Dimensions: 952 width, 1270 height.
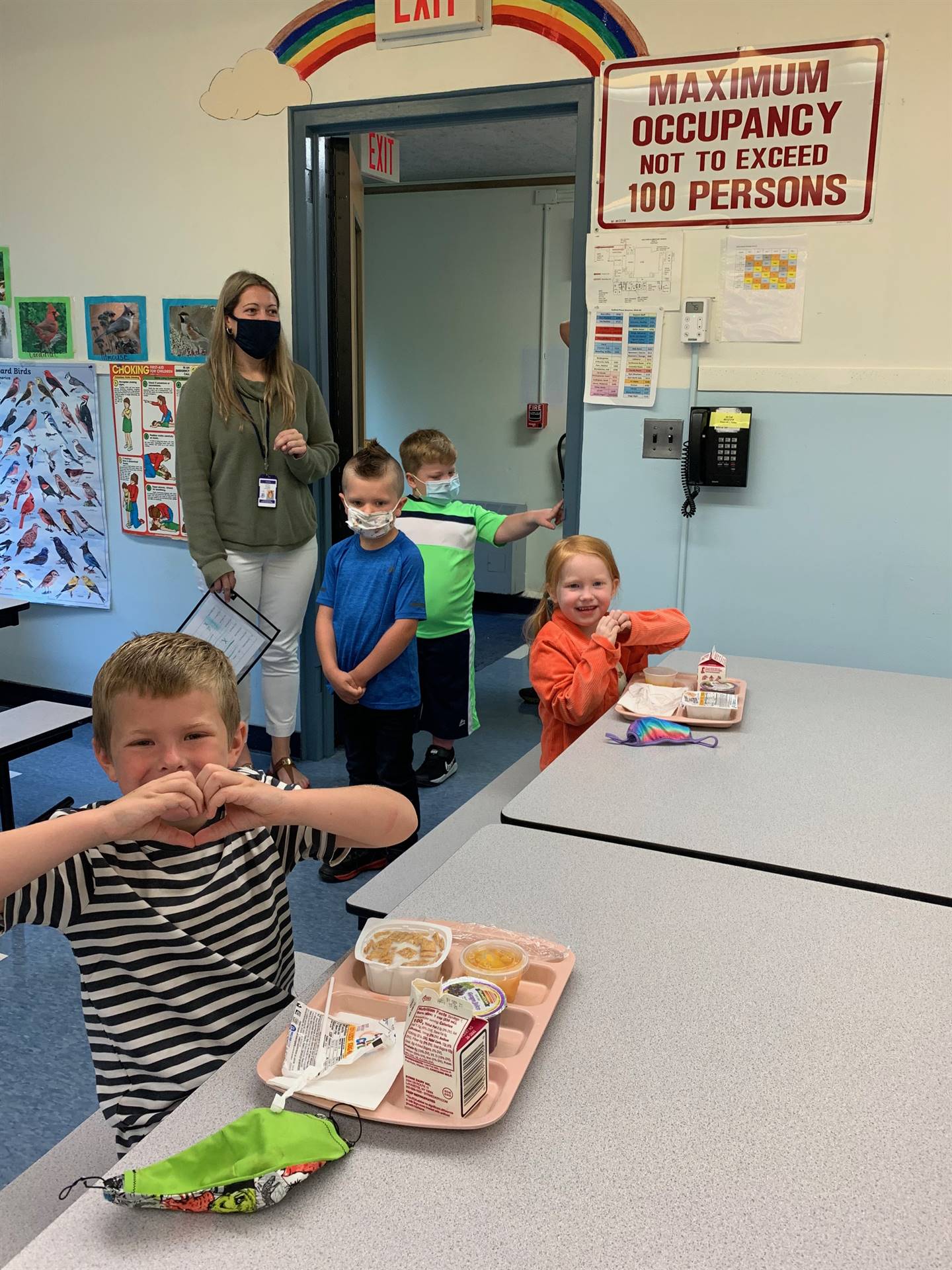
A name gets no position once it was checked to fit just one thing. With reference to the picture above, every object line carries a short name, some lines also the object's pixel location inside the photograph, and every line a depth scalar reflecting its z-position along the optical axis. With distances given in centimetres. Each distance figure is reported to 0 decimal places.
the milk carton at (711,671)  207
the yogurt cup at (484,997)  93
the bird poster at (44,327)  381
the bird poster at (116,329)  365
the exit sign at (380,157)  392
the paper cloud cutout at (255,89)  325
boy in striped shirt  111
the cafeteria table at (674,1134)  74
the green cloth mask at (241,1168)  76
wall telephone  289
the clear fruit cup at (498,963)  103
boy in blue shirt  254
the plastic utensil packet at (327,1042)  91
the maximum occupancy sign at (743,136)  265
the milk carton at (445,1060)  85
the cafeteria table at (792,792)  141
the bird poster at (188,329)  352
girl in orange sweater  207
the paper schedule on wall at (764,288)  278
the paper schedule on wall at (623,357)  298
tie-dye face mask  184
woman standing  308
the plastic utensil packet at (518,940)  110
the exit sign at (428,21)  295
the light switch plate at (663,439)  300
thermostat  286
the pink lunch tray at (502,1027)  86
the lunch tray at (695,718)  193
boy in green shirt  322
